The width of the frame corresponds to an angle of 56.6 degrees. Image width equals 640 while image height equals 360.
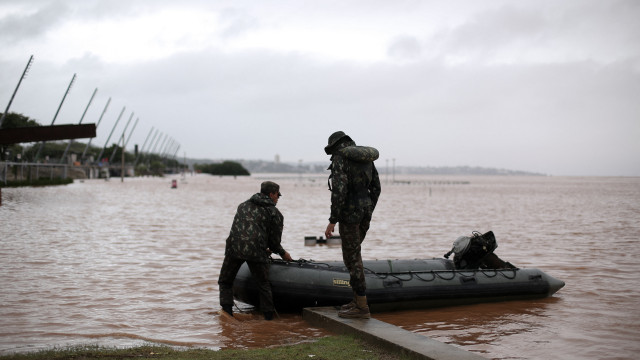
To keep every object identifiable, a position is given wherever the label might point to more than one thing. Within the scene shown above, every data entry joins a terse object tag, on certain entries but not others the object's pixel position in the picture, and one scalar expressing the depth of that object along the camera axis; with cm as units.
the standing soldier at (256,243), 797
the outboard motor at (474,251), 1023
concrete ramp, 576
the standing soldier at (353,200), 712
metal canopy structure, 2825
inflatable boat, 842
